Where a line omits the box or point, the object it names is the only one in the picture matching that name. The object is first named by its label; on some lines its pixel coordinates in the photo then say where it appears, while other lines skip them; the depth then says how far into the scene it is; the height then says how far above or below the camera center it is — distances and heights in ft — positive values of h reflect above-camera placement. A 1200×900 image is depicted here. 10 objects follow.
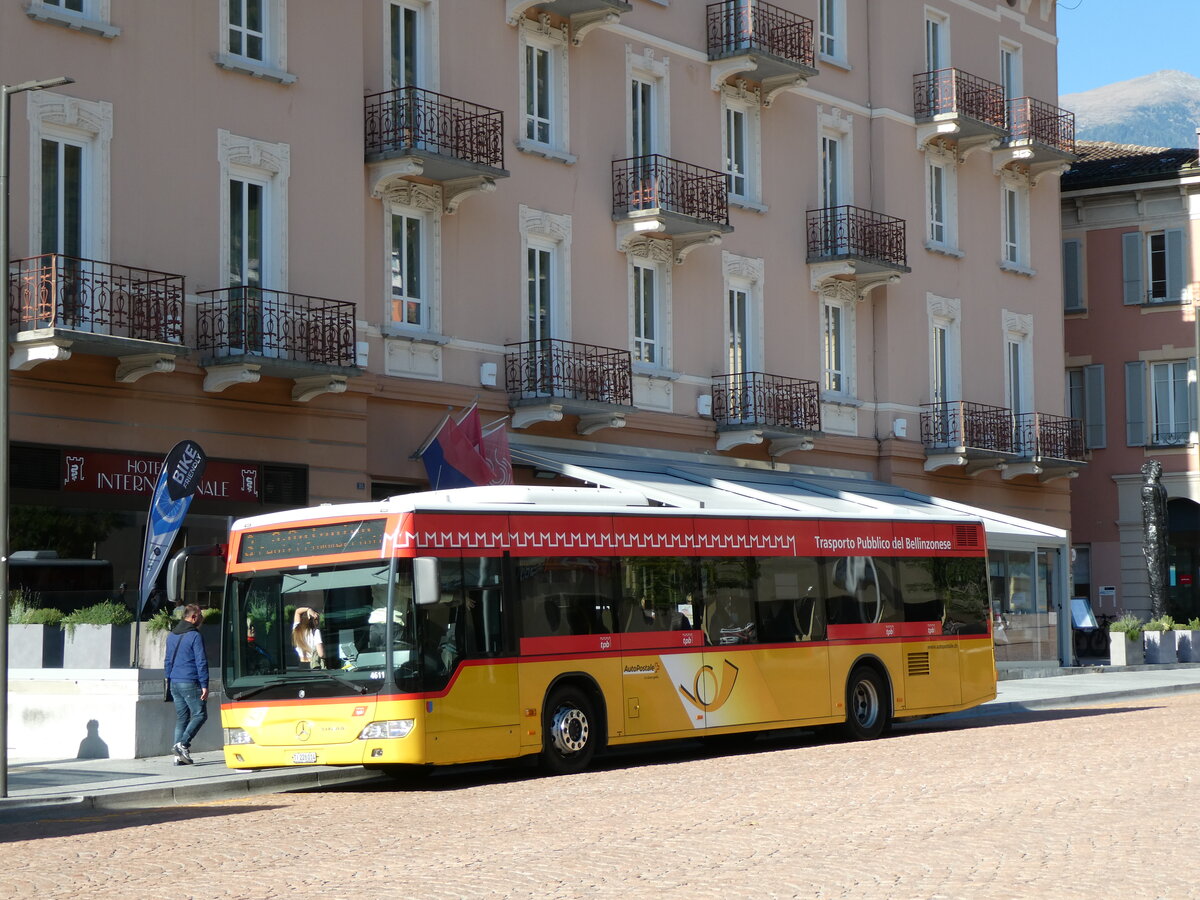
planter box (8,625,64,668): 68.23 -2.05
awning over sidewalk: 91.81 +5.28
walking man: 62.23 -3.12
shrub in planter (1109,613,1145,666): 129.08 -4.93
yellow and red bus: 57.26 -1.56
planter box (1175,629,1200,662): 134.82 -5.38
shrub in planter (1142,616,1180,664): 132.98 -5.07
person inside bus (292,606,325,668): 58.18 -1.54
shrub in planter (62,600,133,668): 67.21 -1.76
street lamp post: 53.99 +5.25
